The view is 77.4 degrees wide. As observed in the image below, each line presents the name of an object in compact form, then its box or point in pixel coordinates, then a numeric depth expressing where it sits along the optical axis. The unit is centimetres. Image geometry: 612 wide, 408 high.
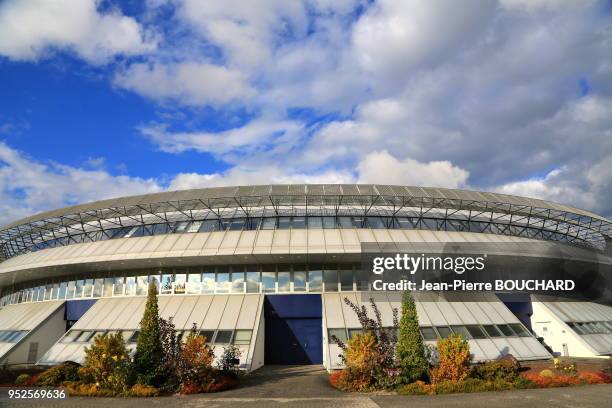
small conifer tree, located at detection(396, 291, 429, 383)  1956
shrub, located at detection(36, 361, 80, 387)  2114
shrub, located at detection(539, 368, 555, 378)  2020
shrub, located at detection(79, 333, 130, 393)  1905
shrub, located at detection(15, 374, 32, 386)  2193
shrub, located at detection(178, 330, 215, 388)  1930
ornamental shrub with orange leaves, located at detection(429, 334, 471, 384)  1936
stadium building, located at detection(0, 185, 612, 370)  2861
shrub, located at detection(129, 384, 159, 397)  1859
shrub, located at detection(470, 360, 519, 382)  1955
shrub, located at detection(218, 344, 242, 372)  2236
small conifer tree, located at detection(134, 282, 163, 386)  1950
